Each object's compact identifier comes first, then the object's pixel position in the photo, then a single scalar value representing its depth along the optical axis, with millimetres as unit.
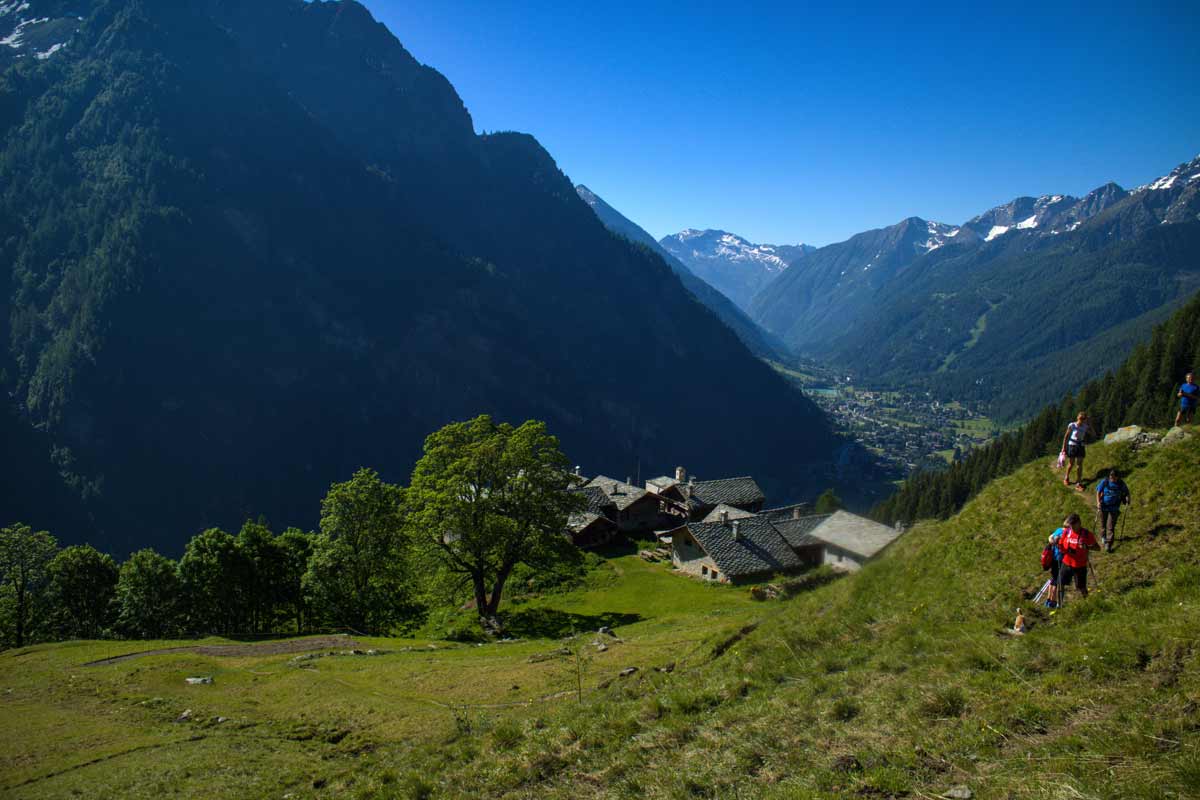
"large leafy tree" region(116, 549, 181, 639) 45875
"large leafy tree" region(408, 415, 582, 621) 40875
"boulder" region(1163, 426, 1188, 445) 19750
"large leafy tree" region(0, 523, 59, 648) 46500
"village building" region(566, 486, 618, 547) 65688
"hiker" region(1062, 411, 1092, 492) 19891
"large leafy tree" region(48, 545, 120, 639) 47438
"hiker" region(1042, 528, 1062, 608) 16062
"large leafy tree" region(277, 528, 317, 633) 48616
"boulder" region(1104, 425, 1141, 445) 21422
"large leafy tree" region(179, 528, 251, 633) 46312
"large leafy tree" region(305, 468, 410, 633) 44281
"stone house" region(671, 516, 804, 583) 51812
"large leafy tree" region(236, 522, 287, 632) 47688
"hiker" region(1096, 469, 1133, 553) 16547
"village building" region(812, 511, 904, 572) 46625
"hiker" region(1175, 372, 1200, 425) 20938
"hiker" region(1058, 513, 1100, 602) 15227
